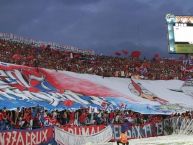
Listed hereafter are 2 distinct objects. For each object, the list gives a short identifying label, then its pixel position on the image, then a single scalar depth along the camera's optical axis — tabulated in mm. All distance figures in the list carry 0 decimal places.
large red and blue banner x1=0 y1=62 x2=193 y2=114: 35406
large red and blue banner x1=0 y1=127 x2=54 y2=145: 22797
